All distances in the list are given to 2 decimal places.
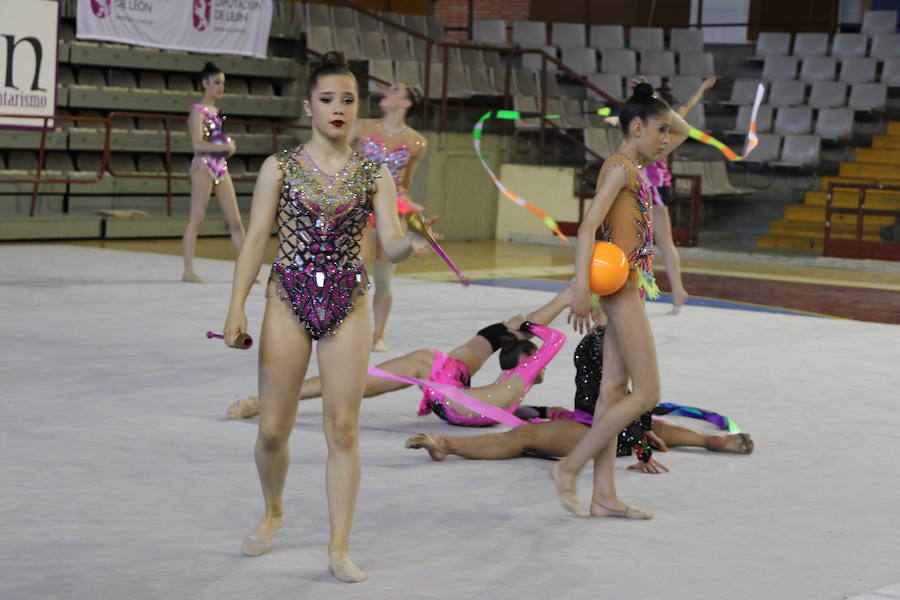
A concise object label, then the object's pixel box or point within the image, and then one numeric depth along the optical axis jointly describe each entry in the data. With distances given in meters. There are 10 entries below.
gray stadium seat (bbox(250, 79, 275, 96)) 18.78
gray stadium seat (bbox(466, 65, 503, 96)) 19.05
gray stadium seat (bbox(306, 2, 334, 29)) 18.92
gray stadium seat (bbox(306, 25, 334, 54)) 18.34
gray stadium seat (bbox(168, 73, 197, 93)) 18.09
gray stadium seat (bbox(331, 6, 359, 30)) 19.19
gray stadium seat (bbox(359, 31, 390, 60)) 18.83
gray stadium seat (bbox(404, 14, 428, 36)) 20.36
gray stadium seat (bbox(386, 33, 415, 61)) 19.23
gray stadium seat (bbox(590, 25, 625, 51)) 20.41
